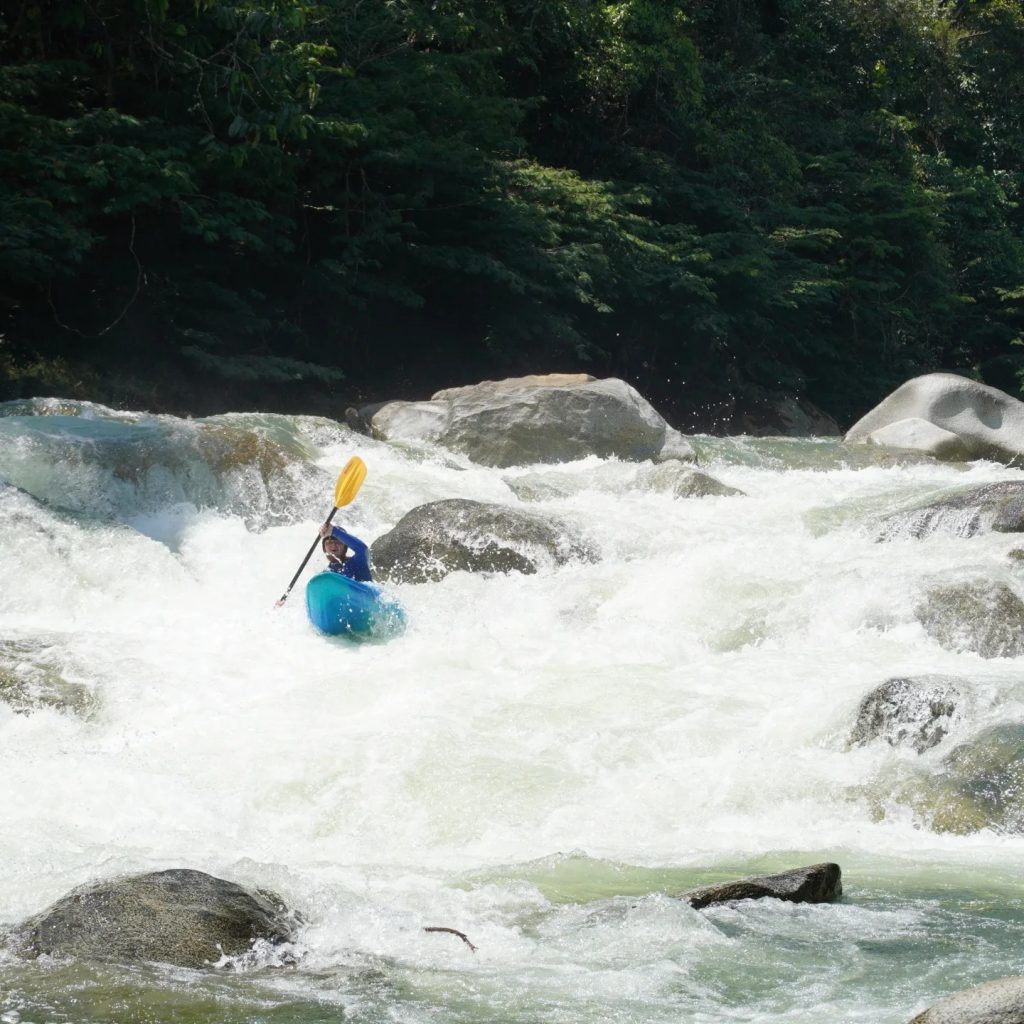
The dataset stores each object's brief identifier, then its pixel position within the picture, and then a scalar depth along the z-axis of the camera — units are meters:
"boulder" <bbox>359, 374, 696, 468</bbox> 25.47
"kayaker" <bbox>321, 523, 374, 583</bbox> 15.83
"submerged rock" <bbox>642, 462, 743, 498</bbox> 22.34
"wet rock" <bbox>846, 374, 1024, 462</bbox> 29.14
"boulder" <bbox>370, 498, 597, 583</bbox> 17.78
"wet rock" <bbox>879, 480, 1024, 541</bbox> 18.52
